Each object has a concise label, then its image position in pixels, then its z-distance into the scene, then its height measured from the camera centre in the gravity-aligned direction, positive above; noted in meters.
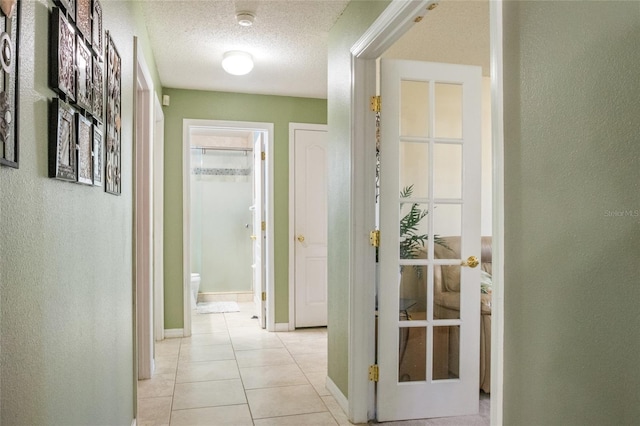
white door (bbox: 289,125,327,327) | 4.66 -0.13
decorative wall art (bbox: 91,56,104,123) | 1.46 +0.41
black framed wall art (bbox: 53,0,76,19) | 1.13 +0.54
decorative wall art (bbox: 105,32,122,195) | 1.69 +0.37
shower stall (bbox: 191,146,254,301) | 6.23 -0.16
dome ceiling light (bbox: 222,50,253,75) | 3.35 +1.13
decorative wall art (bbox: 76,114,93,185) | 1.30 +0.19
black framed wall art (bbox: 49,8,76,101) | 1.08 +0.39
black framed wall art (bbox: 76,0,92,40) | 1.30 +0.59
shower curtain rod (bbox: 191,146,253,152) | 6.23 +0.89
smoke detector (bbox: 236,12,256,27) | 2.63 +1.15
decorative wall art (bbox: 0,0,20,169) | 0.79 +0.24
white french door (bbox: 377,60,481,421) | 2.49 -0.12
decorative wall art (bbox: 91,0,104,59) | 1.49 +0.63
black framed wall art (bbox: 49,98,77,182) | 1.09 +0.18
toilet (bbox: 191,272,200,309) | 5.55 -0.94
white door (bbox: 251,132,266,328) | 4.72 -0.15
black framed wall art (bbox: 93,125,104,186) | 1.47 +0.19
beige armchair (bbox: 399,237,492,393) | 2.54 -0.56
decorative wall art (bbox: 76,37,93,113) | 1.28 +0.40
